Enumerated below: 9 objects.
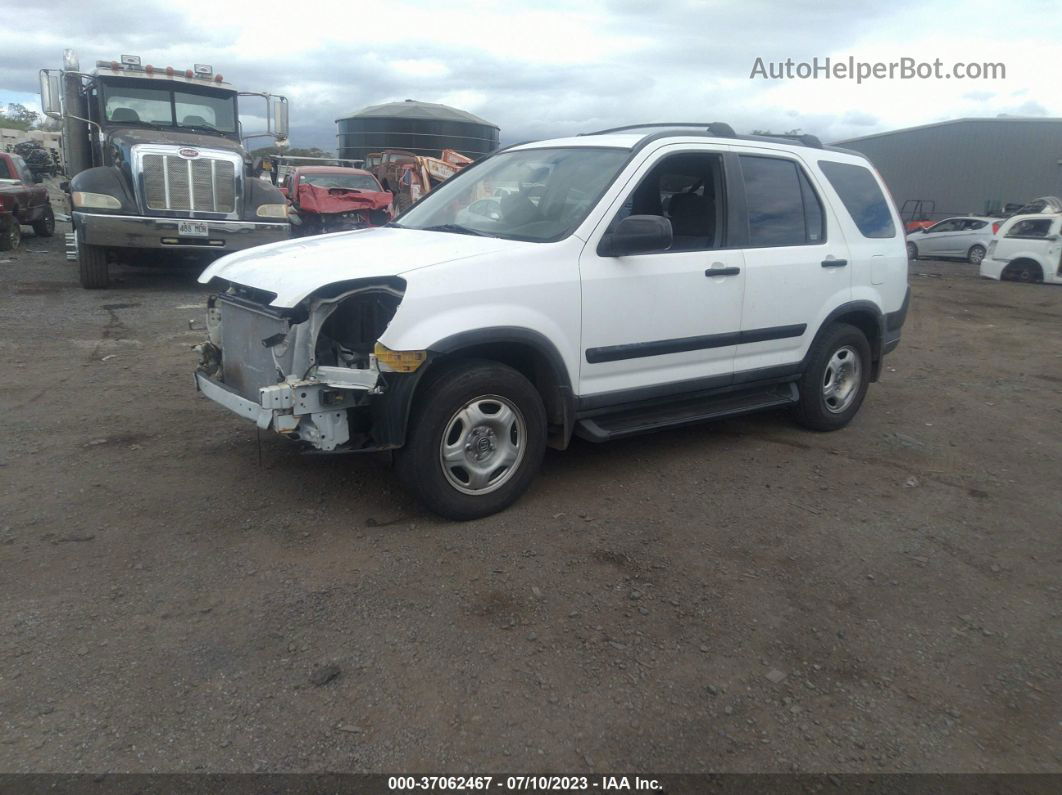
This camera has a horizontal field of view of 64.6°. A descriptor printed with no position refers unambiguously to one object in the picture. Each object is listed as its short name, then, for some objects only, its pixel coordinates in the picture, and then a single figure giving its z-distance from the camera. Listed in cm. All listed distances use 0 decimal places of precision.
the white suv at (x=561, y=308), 388
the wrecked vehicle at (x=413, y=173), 2152
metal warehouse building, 3262
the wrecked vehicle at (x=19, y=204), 1517
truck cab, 1071
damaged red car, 1733
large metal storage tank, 3412
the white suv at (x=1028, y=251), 1770
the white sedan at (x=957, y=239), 2380
